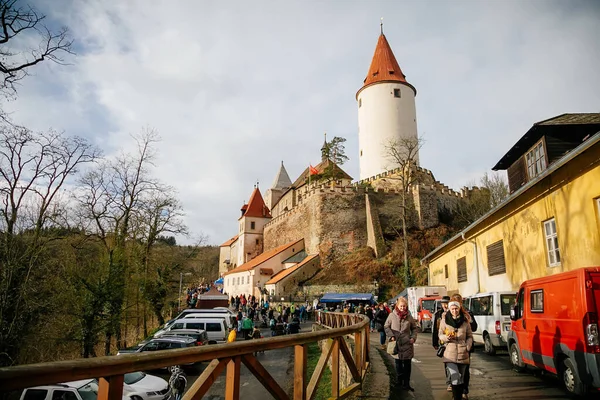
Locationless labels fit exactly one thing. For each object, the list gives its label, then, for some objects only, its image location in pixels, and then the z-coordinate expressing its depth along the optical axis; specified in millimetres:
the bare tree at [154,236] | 26156
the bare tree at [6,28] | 8609
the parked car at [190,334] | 16666
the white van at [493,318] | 12289
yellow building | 10492
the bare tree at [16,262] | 14359
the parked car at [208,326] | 19703
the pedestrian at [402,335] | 7715
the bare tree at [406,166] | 33969
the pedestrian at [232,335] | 16822
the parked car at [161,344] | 14586
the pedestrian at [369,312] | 25297
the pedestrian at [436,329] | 8367
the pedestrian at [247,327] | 21308
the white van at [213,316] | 21162
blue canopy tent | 31641
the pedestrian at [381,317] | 18195
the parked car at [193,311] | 24628
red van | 6394
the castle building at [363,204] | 40875
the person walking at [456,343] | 6328
